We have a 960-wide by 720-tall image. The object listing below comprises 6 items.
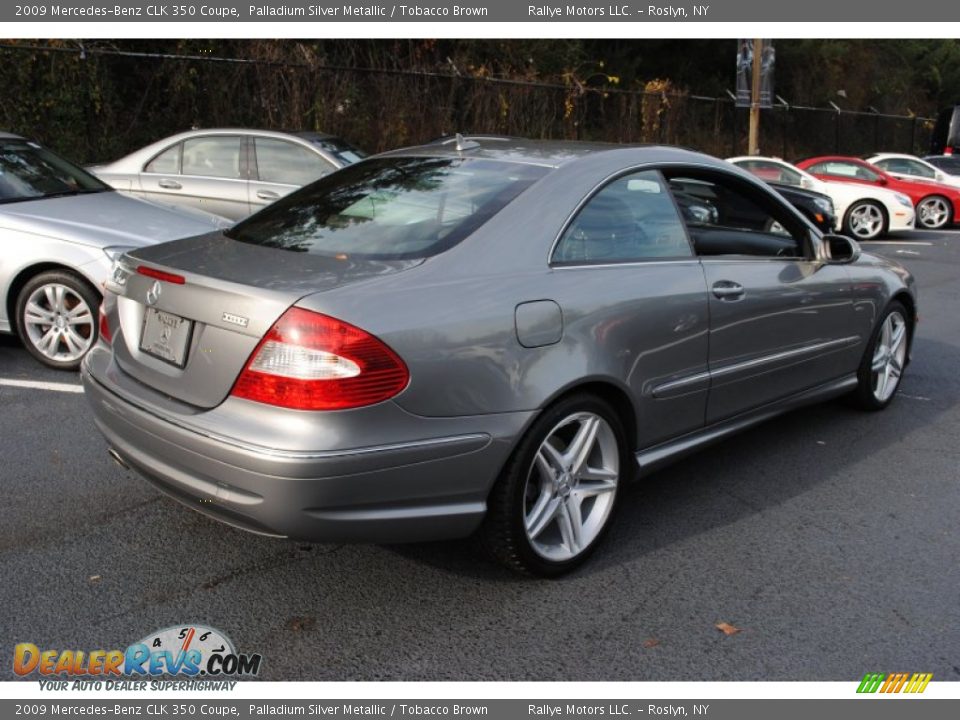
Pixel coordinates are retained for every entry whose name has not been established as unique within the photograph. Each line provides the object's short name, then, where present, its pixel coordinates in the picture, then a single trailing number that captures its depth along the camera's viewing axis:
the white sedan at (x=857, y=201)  15.23
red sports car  17.86
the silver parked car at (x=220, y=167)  9.02
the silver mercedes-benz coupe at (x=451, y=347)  2.81
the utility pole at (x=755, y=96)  22.08
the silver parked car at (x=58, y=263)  5.70
